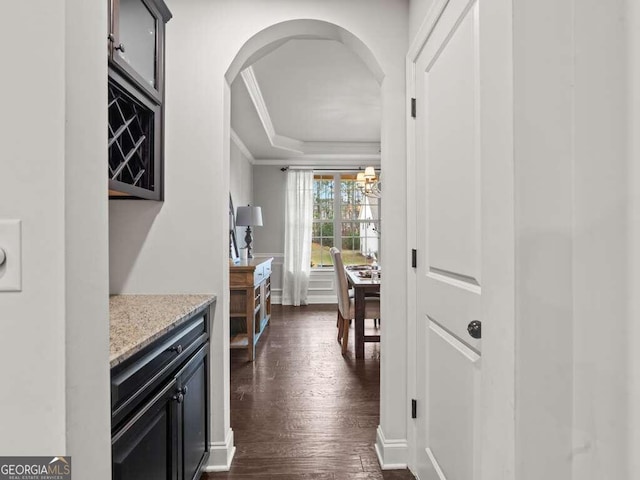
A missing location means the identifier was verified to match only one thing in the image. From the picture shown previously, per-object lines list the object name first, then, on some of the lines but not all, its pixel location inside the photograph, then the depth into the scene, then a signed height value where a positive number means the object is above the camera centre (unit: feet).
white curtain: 21.77 +0.22
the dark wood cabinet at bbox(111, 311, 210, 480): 3.51 -1.94
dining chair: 12.26 -2.19
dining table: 11.67 -2.03
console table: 12.16 -2.25
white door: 2.88 -0.04
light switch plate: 1.86 -0.09
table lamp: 17.10 +0.93
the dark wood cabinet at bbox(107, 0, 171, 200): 4.99 +2.02
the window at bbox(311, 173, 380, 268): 22.33 +1.23
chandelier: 14.73 +2.27
